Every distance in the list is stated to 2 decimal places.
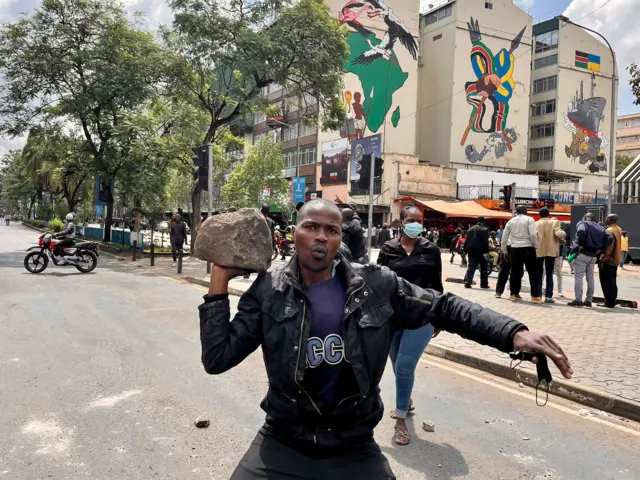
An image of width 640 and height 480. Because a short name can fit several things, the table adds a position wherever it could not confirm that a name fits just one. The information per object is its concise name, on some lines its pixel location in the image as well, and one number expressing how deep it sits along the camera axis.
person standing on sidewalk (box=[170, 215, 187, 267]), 16.94
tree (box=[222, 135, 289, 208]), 42.12
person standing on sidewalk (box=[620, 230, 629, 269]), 17.63
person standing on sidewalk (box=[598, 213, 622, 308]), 9.91
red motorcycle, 14.61
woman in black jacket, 3.93
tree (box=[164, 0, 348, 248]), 18.62
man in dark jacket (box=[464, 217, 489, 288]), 12.01
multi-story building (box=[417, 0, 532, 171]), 49.53
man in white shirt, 9.84
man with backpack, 9.70
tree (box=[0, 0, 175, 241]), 20.14
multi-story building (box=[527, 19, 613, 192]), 55.69
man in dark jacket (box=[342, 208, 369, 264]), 5.77
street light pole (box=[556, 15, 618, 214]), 21.13
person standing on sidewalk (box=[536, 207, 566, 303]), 10.18
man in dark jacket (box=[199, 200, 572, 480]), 1.89
